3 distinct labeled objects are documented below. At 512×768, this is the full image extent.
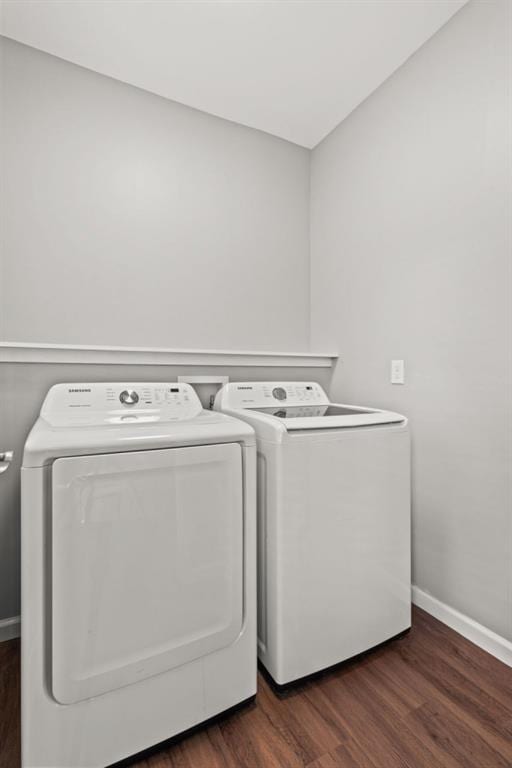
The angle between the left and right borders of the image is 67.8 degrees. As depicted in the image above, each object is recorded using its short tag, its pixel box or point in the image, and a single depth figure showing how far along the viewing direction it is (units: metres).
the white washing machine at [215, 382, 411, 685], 1.21
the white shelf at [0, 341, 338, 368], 1.51
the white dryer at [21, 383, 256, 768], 0.90
